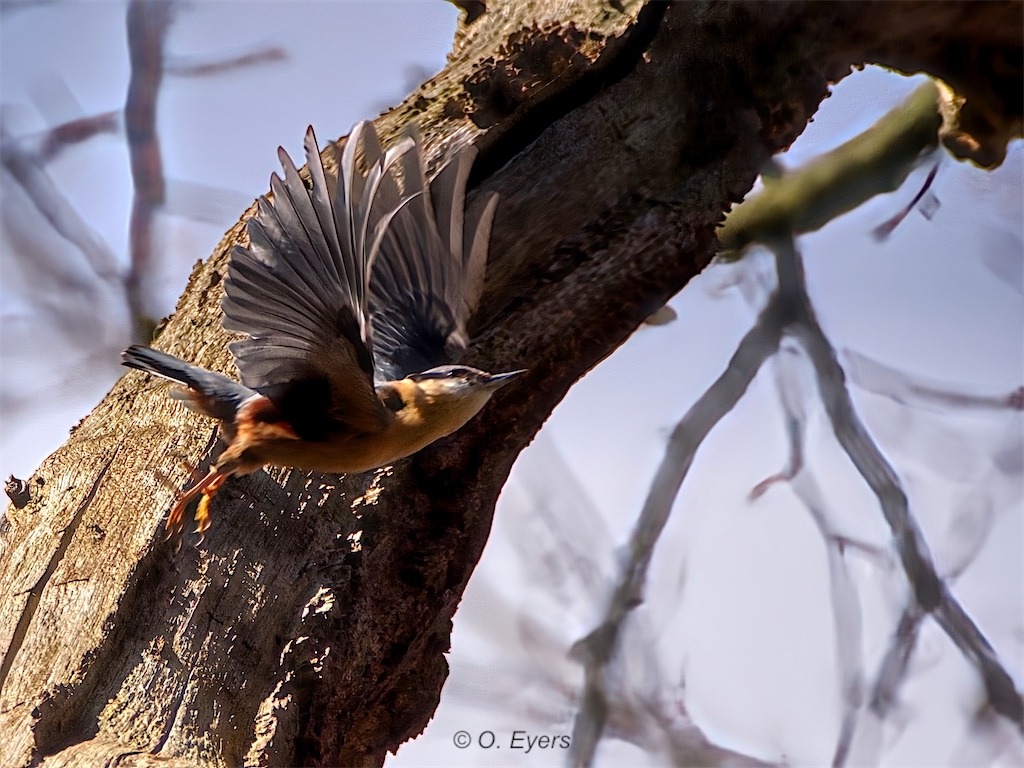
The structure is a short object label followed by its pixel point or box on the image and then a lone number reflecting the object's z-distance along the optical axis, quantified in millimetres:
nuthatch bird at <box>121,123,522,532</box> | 7202
